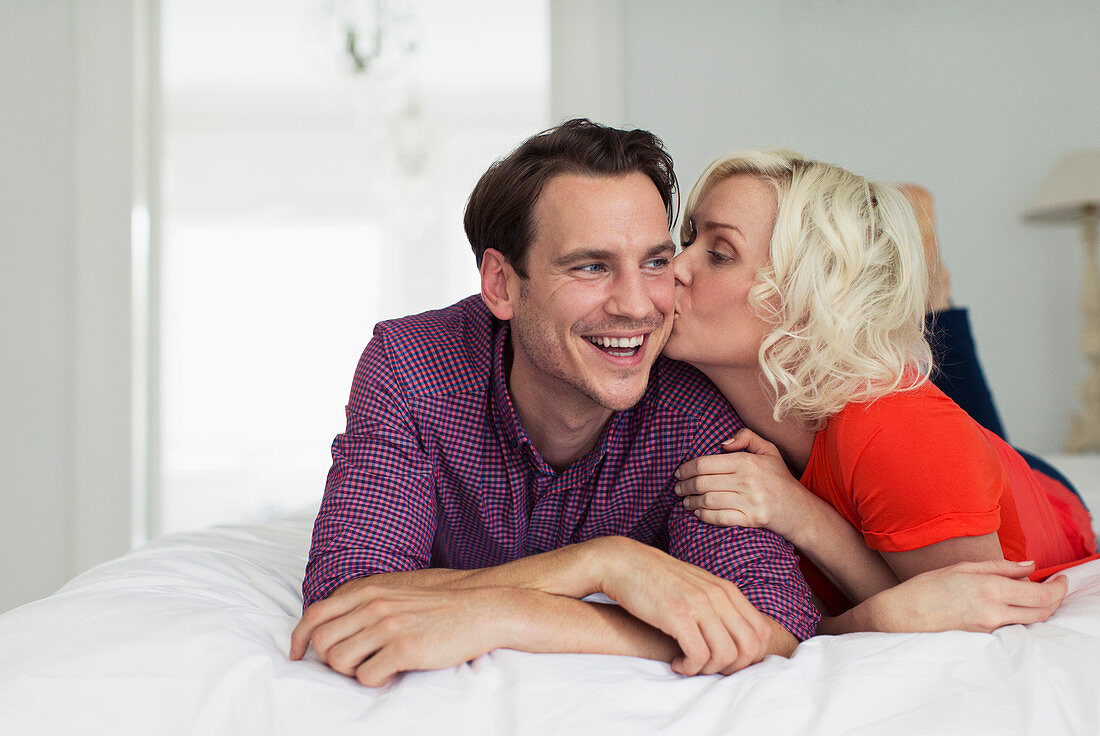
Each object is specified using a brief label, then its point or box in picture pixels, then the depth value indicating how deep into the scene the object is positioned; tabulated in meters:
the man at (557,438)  1.06
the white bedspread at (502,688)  0.81
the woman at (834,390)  1.21
